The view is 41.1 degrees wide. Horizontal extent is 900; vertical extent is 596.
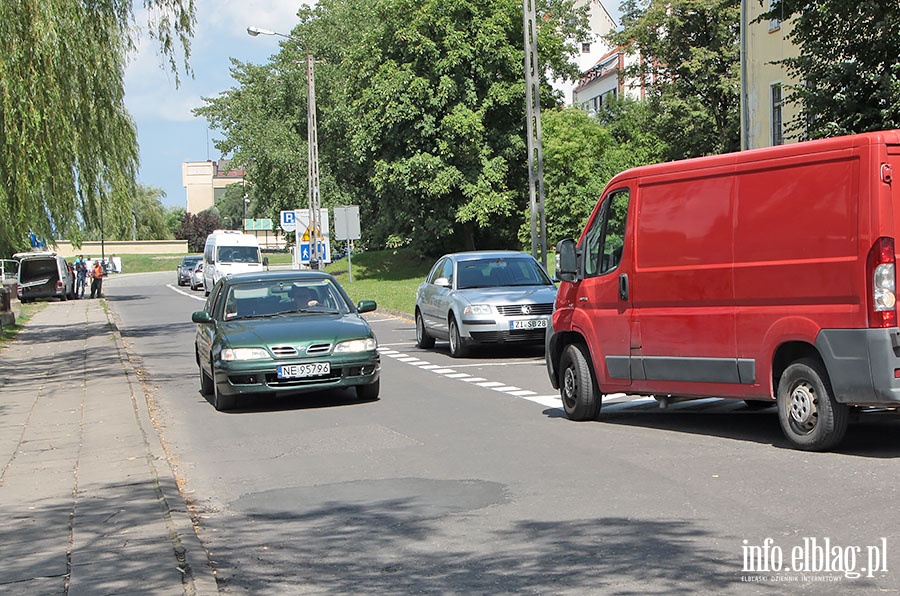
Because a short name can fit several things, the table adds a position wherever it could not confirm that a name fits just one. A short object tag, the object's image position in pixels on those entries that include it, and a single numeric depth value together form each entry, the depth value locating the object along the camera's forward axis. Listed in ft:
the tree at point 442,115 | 174.40
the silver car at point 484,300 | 62.64
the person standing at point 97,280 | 188.44
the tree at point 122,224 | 100.25
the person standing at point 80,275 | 196.34
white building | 324.70
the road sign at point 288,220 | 165.68
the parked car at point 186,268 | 234.58
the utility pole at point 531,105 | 90.53
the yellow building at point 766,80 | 118.32
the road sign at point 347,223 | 136.98
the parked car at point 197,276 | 203.51
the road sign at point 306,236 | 153.88
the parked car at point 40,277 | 176.55
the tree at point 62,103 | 73.72
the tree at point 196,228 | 460.55
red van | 27.91
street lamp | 148.77
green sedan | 43.34
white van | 165.89
